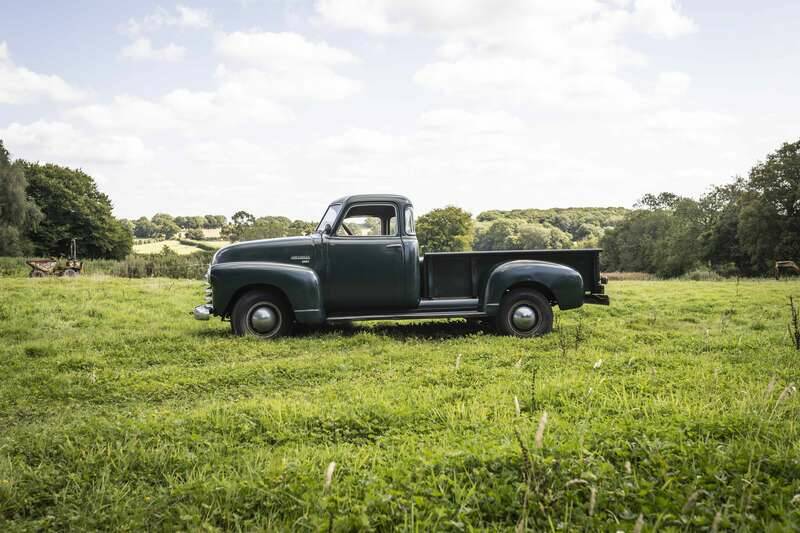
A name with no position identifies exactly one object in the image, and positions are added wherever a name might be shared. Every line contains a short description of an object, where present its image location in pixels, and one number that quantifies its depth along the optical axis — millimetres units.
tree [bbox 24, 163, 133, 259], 52719
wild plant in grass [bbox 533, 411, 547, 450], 2168
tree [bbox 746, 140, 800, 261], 41969
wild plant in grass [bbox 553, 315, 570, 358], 7868
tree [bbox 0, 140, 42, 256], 43062
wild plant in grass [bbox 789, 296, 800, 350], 7012
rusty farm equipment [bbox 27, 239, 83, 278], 27212
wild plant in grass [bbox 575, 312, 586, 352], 8616
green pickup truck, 9195
